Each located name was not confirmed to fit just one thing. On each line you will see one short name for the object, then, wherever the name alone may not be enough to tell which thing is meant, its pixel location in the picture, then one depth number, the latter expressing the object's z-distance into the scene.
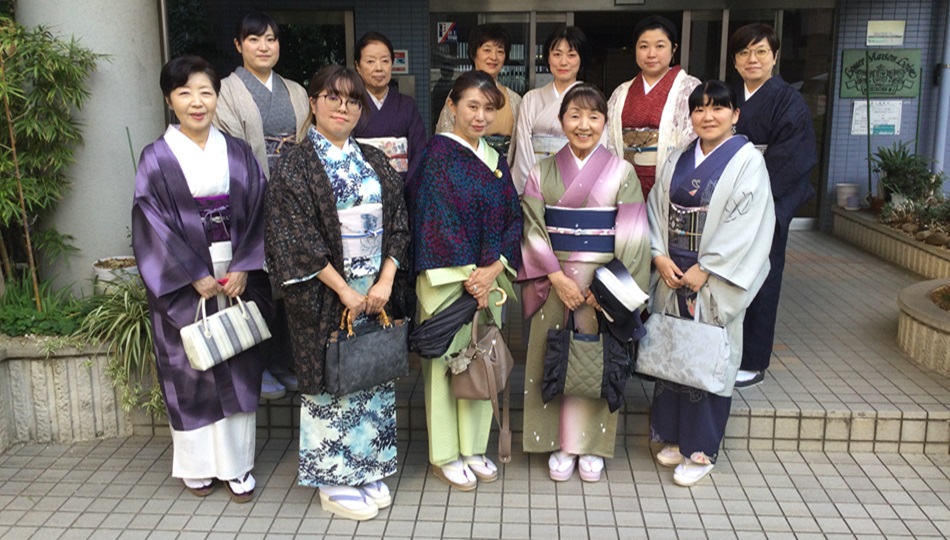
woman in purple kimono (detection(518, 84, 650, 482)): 3.73
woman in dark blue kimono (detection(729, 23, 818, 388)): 4.27
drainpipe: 8.59
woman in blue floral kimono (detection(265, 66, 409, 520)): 3.42
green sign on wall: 8.88
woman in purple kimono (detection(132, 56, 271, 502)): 3.52
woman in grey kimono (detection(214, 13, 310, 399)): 4.07
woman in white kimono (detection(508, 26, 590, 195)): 4.42
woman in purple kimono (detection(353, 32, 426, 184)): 4.32
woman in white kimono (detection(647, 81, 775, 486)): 3.68
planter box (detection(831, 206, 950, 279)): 6.86
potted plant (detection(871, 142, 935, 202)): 8.23
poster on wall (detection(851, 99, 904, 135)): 9.00
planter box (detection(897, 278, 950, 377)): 4.70
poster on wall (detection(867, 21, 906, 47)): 8.82
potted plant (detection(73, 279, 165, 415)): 4.30
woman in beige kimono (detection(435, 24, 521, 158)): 4.53
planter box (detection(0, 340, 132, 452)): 4.35
